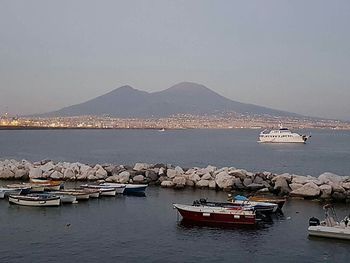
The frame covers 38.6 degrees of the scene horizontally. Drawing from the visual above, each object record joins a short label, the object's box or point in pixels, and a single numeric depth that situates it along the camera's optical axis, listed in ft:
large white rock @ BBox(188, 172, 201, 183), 93.52
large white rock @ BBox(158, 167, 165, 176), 99.27
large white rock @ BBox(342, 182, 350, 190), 81.10
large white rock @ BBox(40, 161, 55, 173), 103.55
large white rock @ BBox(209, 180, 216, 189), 90.68
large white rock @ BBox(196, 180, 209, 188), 91.61
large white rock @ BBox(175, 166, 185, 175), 97.61
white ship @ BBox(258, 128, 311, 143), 308.60
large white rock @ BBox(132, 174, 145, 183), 96.41
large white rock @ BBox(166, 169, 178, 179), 96.81
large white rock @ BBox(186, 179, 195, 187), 93.15
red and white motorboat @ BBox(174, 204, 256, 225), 63.00
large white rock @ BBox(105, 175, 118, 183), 96.42
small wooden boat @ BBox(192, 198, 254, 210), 65.36
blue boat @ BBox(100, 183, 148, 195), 85.92
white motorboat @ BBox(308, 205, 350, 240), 56.34
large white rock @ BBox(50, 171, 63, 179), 101.36
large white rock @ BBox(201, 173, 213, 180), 93.09
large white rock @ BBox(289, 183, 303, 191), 83.11
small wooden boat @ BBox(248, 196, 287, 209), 71.72
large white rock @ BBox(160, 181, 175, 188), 93.04
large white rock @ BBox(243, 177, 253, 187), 88.74
